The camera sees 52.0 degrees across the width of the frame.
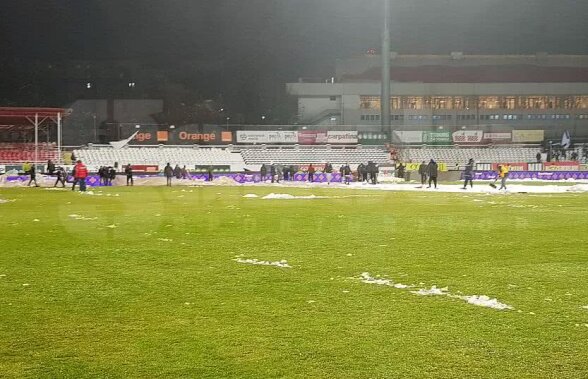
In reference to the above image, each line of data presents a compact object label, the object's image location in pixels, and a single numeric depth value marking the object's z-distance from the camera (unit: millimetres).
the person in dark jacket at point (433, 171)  35750
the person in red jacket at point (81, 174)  33188
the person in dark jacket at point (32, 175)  39094
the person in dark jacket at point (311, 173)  48188
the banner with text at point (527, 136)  67750
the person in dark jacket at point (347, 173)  46616
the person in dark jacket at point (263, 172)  49947
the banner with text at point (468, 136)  65750
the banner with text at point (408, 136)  65125
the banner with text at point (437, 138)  65312
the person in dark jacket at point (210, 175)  48000
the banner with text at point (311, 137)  62781
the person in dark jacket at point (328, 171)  49912
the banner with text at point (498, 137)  66188
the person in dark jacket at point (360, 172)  47062
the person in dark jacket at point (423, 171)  40494
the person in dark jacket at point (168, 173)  42375
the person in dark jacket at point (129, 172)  42562
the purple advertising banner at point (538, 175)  52250
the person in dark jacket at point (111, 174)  42703
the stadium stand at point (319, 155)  61219
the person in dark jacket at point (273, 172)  47516
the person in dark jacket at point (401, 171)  50656
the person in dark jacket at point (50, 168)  44053
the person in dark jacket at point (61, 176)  38000
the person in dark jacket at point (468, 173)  35094
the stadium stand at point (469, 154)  63781
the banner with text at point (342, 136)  63319
